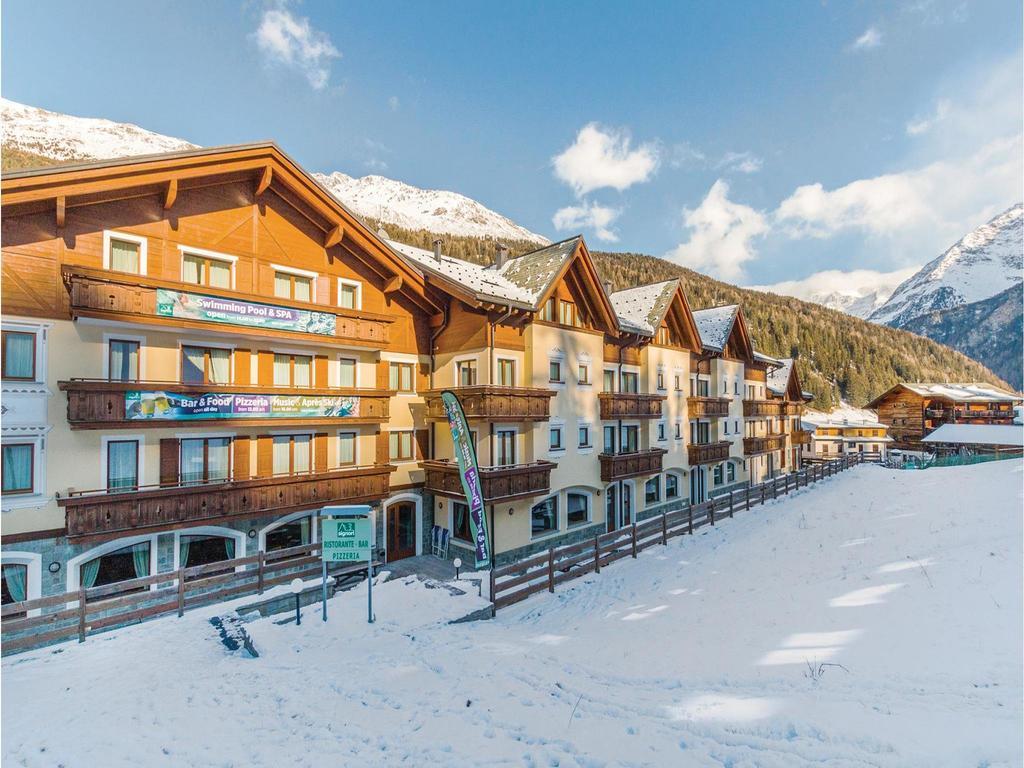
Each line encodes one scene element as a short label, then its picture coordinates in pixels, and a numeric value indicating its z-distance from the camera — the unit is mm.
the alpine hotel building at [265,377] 12352
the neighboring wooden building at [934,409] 61156
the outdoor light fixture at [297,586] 14094
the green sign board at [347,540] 12227
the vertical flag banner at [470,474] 16562
